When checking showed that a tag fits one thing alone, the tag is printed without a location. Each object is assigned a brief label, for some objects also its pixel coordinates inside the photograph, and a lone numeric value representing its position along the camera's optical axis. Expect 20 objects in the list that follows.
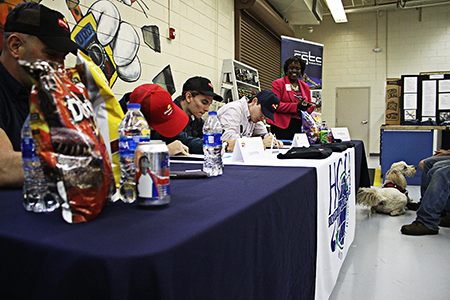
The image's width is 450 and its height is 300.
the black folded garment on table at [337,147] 1.96
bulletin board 5.04
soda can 0.59
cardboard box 5.14
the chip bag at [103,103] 0.69
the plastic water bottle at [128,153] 0.69
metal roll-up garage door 5.34
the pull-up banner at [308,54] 6.06
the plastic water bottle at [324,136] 2.64
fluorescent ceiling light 6.13
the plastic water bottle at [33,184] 0.64
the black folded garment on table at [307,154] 1.52
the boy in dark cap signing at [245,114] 2.36
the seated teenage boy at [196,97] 2.15
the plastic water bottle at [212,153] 1.09
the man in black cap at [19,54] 0.83
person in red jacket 2.93
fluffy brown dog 3.02
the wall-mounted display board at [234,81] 4.61
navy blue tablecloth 0.42
